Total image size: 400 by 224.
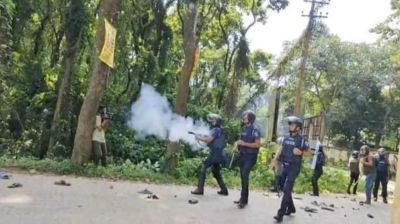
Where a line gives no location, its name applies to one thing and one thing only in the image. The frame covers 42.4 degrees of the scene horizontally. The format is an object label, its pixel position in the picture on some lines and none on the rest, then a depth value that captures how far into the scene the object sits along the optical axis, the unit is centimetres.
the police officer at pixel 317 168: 1534
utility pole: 2176
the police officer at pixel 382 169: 1491
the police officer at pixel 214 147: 1005
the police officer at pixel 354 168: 1756
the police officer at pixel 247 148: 930
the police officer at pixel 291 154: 838
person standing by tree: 1252
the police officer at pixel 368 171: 1404
